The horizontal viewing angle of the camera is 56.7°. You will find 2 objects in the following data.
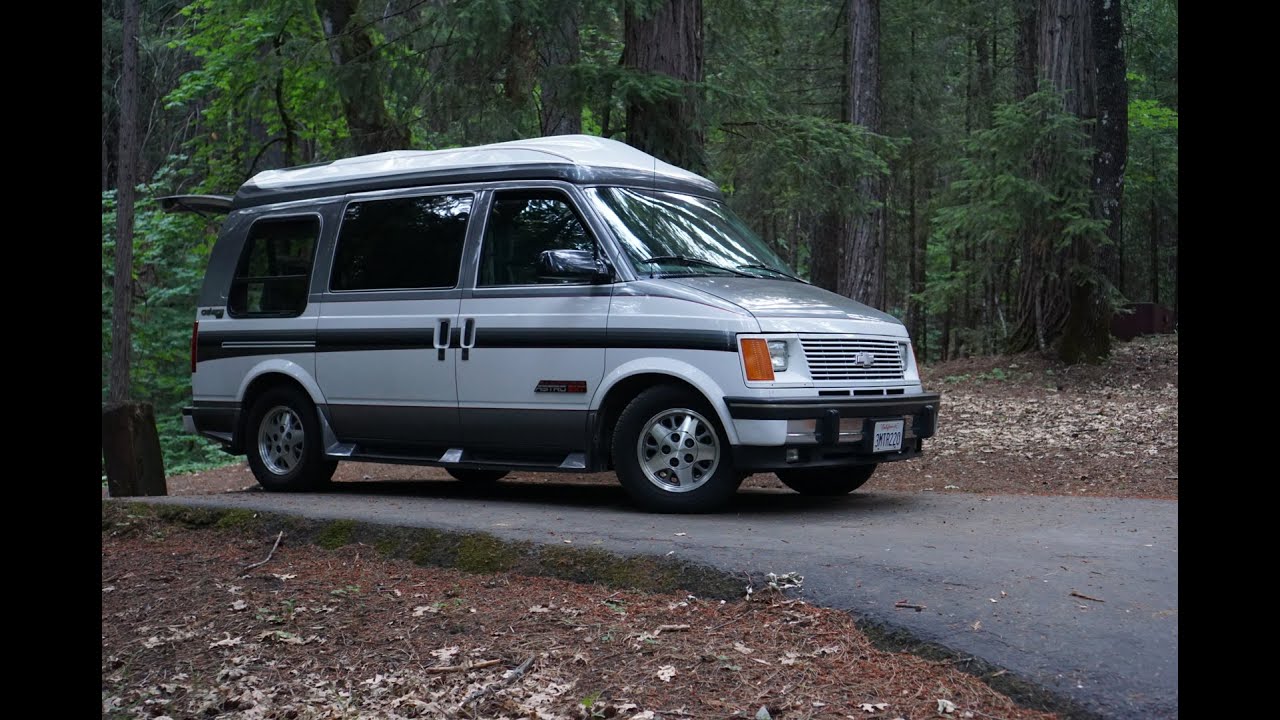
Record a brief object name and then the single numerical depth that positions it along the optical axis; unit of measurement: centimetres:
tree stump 994
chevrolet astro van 768
